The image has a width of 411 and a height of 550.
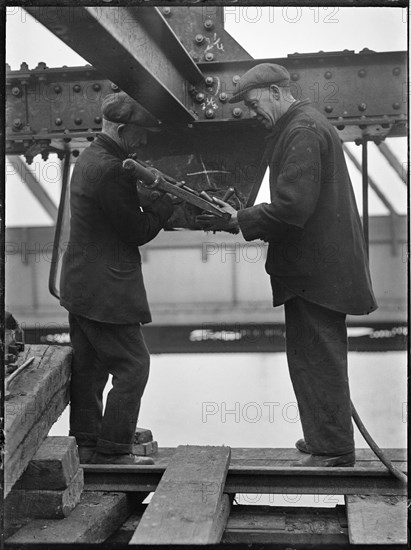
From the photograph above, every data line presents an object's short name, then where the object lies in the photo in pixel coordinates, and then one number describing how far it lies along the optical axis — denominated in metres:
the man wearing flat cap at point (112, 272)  3.74
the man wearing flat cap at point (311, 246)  3.68
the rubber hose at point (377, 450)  3.74
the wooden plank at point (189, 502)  3.15
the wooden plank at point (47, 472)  3.46
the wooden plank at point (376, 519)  3.29
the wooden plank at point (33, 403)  3.32
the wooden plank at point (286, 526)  3.52
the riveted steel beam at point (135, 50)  3.17
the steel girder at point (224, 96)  3.74
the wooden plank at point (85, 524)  3.28
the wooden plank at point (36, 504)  3.43
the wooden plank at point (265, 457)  4.04
